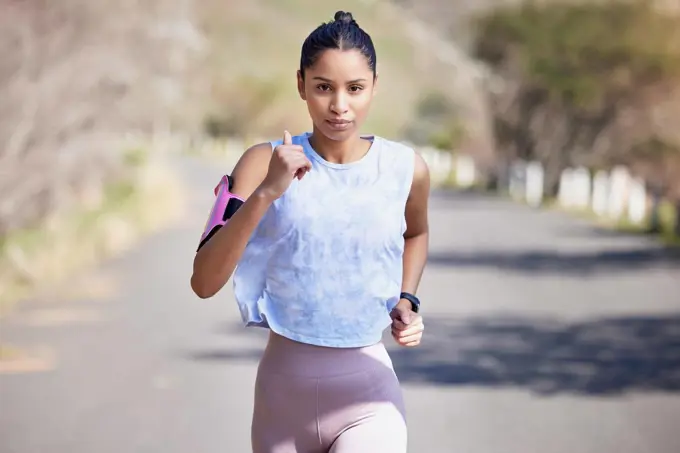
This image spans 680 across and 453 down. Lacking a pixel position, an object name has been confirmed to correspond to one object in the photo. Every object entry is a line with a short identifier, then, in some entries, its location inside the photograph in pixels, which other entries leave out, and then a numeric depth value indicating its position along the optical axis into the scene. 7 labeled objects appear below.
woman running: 3.63
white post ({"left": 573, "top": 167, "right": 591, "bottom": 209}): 30.86
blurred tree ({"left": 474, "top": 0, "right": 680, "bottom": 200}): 35.94
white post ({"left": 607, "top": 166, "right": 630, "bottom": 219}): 27.44
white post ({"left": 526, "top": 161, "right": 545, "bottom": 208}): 34.00
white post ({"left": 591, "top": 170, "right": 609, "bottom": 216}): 28.45
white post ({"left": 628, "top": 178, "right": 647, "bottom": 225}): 25.85
